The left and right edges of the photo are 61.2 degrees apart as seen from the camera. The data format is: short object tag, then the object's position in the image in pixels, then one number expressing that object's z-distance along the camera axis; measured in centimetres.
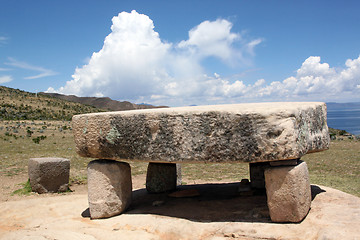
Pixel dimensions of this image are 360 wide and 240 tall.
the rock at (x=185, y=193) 676
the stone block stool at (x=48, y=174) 849
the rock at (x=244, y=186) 673
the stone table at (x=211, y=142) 417
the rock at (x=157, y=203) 607
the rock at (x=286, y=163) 437
